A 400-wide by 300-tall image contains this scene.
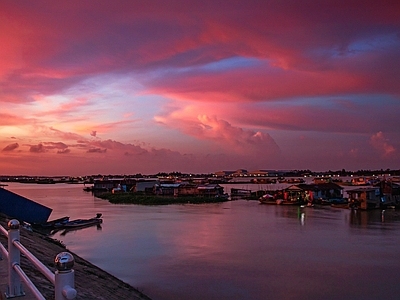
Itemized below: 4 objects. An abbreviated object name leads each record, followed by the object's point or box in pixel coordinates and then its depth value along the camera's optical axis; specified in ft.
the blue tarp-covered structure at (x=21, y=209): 55.52
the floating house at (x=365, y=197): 126.31
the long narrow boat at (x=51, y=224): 78.28
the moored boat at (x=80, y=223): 83.75
